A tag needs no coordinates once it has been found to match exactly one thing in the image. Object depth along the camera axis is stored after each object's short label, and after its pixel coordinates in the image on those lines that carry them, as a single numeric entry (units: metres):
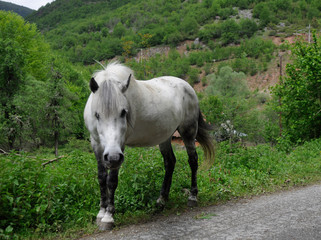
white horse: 2.91
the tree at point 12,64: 21.44
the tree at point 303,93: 13.54
